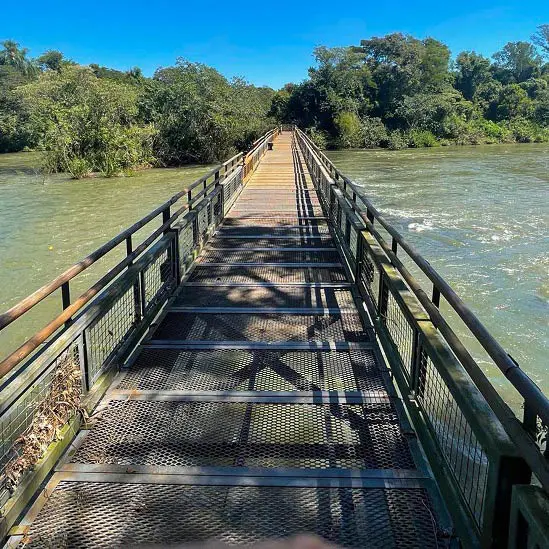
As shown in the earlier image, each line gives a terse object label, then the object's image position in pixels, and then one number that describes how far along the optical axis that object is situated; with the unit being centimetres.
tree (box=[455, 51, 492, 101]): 8038
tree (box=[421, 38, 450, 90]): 6500
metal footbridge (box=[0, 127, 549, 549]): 235
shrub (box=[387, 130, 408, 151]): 5209
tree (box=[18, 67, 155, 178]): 2598
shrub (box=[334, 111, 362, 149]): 5309
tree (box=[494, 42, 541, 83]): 9262
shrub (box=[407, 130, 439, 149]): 5464
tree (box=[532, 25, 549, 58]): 9466
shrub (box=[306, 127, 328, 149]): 5153
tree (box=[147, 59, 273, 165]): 3111
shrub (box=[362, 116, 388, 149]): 5403
